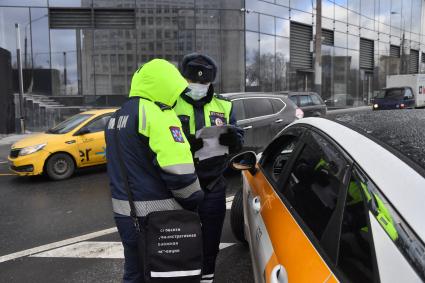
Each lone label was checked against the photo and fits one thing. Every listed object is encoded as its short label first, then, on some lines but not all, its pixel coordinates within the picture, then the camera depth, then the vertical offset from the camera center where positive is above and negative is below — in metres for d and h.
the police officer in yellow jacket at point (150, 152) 2.32 -0.28
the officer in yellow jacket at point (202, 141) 3.12 -0.27
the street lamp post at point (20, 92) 17.27 +0.36
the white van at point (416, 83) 28.08 +1.09
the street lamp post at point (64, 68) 20.89 +1.58
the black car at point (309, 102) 12.49 -0.06
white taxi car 1.32 -0.44
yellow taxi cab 8.14 -0.92
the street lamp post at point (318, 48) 18.59 +2.23
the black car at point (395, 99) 23.00 +0.04
